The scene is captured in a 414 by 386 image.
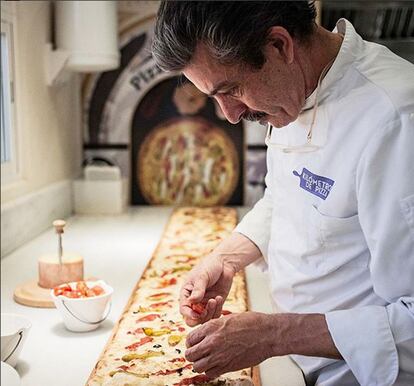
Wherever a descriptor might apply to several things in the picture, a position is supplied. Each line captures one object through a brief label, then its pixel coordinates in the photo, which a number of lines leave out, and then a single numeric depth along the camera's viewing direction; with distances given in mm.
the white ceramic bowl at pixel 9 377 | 729
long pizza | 1093
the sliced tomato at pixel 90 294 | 1375
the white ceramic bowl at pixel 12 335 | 1082
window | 2238
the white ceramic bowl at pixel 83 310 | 1331
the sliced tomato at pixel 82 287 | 1389
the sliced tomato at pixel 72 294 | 1366
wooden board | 1548
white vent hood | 2627
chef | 936
